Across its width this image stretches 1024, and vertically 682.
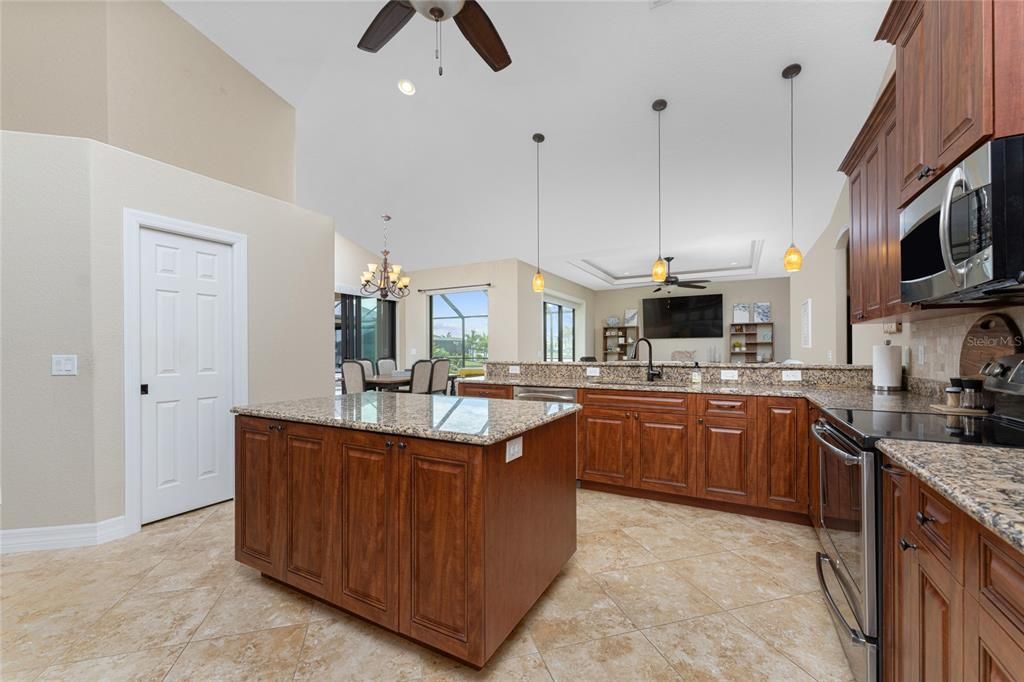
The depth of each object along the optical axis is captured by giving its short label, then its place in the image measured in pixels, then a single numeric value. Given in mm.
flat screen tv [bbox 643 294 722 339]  9617
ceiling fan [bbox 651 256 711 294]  6953
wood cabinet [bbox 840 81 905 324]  1924
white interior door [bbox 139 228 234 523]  2762
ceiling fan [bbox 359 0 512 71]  2133
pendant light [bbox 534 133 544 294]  5031
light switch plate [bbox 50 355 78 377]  2461
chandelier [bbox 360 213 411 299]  6066
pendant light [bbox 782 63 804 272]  3823
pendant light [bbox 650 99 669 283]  4273
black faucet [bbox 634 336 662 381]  3387
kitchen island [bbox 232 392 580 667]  1414
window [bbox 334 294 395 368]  7777
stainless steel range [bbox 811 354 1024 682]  1314
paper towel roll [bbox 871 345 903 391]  2508
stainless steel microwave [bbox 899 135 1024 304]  1095
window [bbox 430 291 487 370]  8312
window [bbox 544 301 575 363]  9582
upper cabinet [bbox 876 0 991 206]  1164
